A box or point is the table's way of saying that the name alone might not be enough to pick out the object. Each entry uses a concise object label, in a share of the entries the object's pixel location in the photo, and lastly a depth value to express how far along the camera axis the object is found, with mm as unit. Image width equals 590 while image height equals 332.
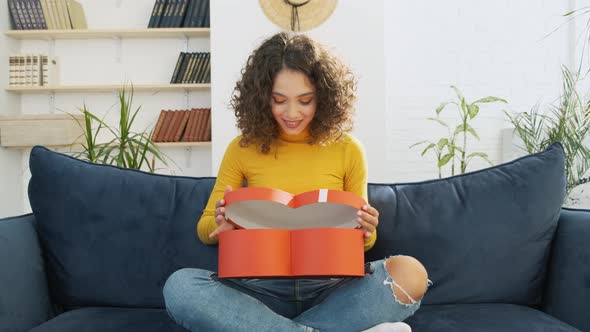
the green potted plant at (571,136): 3464
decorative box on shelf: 4199
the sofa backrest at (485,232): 1646
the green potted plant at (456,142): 4066
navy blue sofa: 1640
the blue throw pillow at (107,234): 1662
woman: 1383
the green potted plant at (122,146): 2826
